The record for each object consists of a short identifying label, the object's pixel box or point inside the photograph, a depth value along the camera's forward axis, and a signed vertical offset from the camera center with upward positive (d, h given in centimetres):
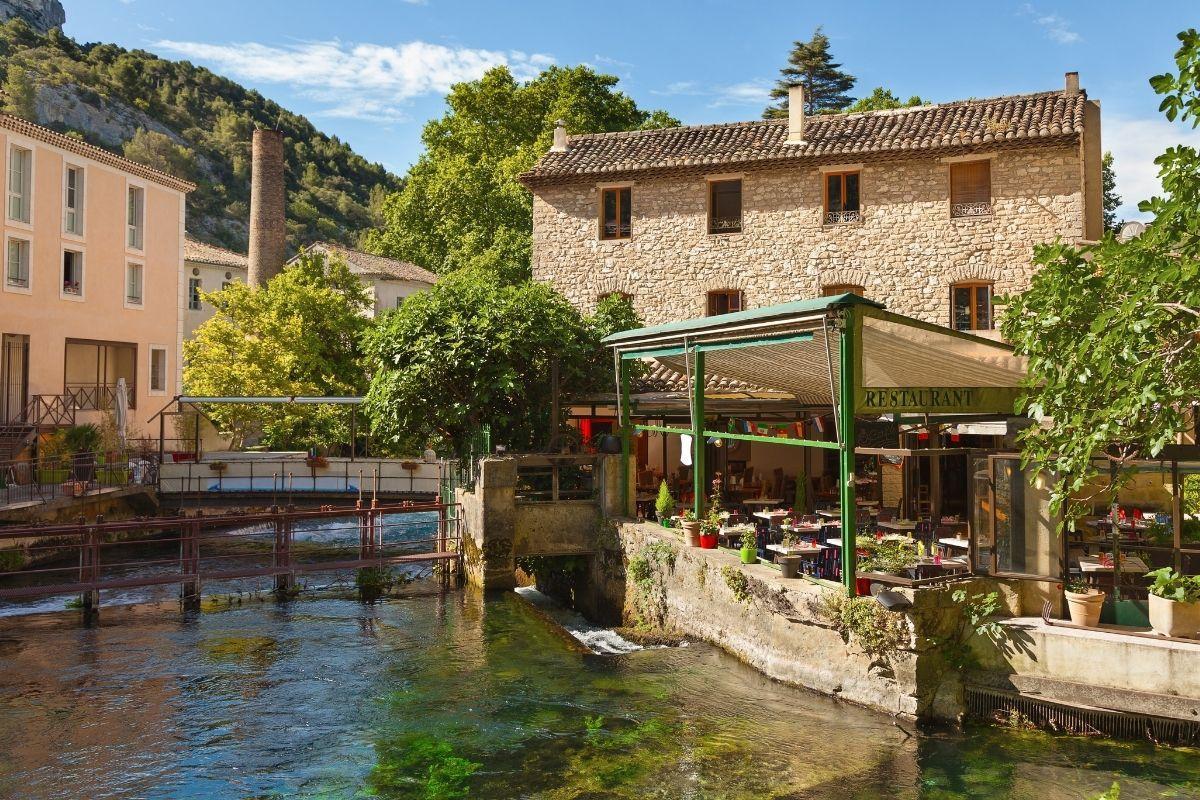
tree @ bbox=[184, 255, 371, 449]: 3148 +279
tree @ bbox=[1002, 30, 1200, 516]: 745 +94
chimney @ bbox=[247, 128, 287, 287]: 4522 +1113
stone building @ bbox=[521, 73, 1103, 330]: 2061 +552
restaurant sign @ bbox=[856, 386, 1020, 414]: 1082 +46
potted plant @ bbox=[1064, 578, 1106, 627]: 977 -178
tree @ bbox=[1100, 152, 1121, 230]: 4152 +1122
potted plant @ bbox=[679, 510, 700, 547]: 1395 -142
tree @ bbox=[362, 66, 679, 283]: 3619 +1165
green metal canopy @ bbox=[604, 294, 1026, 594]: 1062 +100
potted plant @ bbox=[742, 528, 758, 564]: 1260 -152
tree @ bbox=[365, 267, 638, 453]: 1845 +151
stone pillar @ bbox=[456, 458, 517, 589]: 1672 -157
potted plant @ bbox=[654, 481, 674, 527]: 1549 -114
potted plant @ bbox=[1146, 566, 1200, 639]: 936 -176
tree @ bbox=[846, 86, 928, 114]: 3744 +1392
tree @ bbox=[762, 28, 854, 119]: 5162 +2017
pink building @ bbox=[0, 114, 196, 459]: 2641 +484
